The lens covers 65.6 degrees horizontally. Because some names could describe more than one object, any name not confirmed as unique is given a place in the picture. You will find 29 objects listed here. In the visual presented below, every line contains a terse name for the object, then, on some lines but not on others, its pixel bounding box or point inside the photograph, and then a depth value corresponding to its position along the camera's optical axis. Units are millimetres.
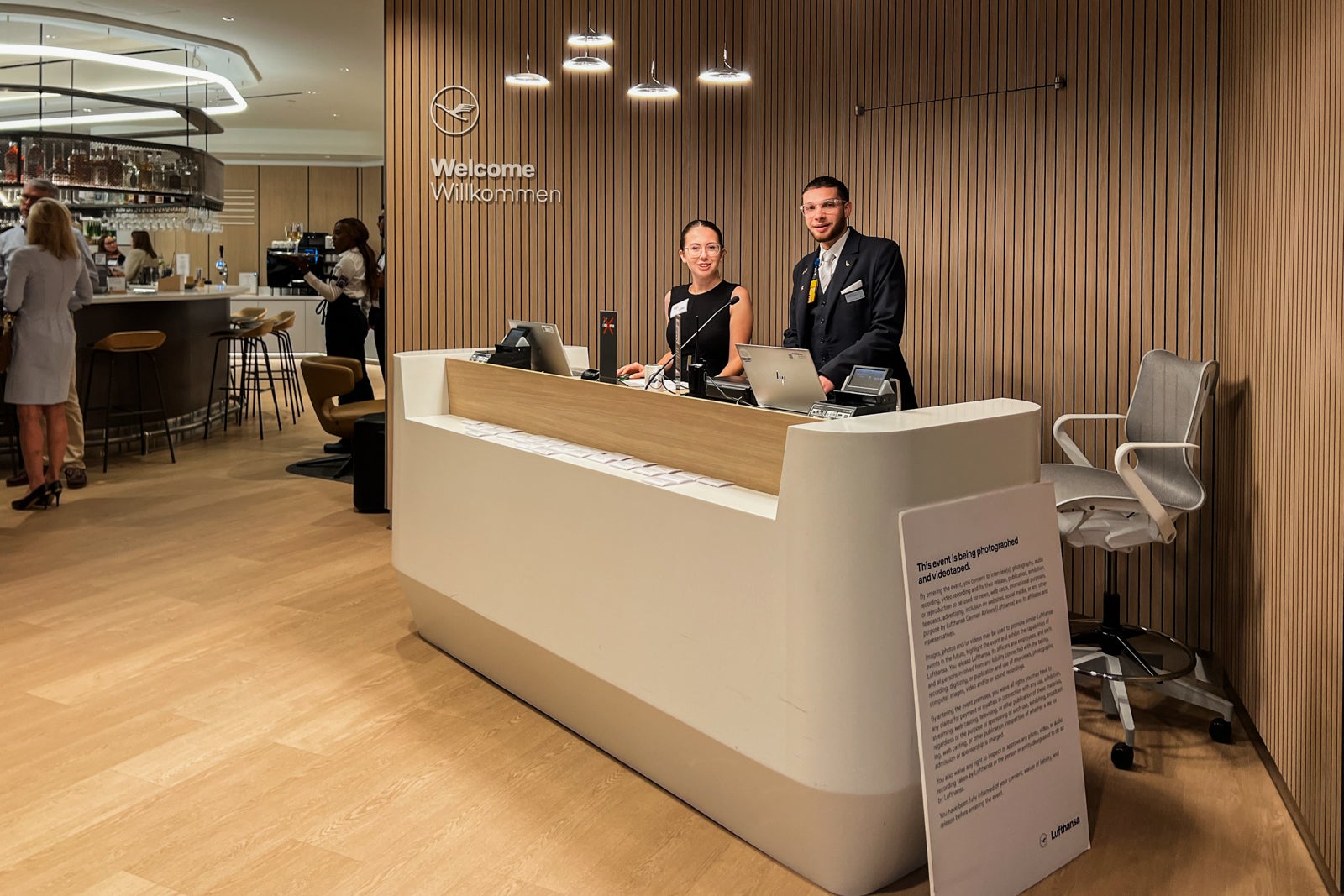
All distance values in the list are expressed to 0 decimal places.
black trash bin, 6906
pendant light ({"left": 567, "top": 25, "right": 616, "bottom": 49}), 5531
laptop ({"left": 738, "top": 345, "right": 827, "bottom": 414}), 2939
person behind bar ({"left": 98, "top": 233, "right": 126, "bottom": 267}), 11633
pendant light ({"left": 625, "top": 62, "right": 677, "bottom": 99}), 5656
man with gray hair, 7426
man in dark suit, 4293
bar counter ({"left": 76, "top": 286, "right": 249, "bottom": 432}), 8578
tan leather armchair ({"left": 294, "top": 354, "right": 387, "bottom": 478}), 7629
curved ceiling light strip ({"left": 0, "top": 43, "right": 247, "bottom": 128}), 10070
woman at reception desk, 4645
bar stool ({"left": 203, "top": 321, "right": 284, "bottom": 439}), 10102
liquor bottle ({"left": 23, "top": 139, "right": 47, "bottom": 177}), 11188
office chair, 3641
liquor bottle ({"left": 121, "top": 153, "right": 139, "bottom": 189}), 11727
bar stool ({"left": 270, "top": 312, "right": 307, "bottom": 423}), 10844
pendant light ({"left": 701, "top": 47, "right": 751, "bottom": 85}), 5698
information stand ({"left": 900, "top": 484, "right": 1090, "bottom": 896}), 2502
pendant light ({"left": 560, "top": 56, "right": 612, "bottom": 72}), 5617
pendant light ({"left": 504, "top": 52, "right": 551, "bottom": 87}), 6160
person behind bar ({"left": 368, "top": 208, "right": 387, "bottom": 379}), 9195
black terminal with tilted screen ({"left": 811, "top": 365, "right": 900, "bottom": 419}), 2809
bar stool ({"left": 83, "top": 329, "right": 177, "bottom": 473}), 8109
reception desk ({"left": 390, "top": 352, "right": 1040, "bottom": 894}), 2531
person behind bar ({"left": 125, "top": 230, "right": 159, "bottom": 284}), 12586
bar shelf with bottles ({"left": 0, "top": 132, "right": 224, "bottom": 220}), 11289
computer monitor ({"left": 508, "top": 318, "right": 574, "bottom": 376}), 4164
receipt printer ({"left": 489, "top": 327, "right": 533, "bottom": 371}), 4387
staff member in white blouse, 8914
